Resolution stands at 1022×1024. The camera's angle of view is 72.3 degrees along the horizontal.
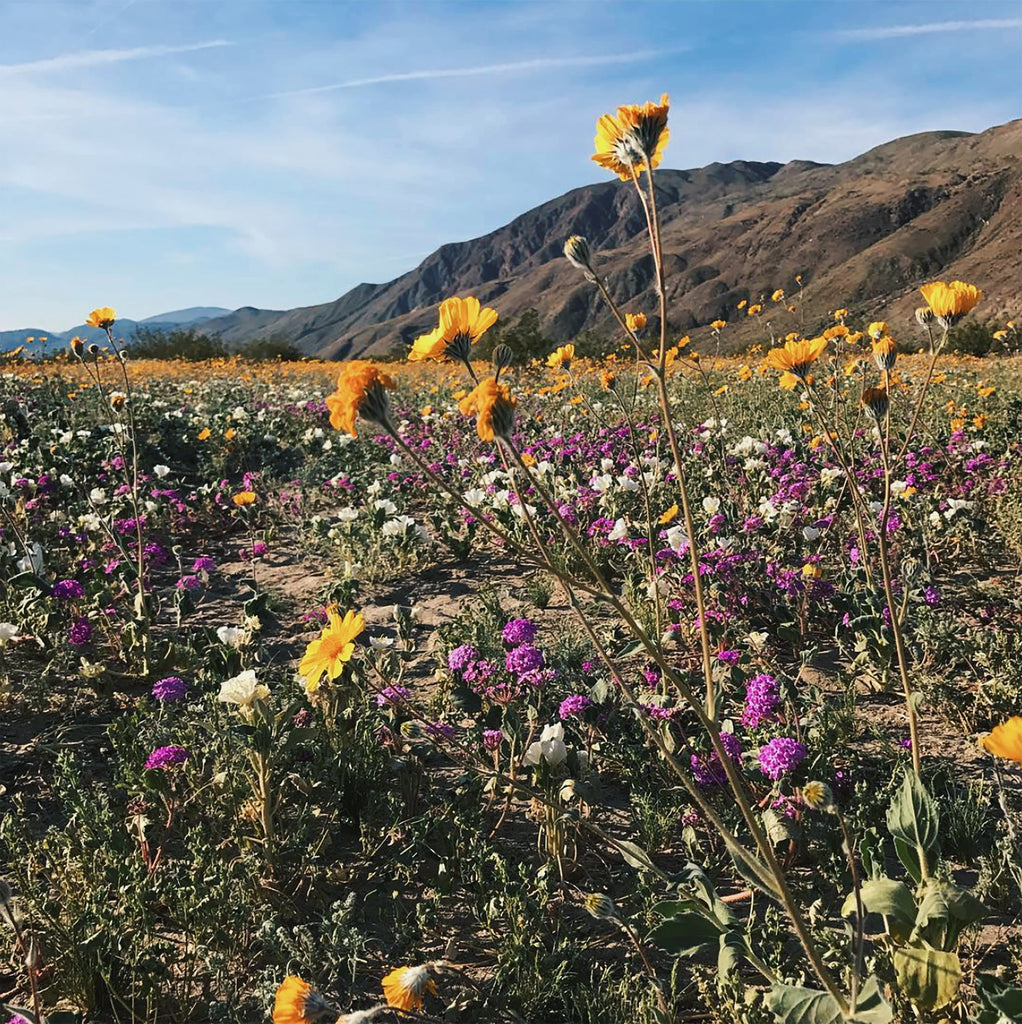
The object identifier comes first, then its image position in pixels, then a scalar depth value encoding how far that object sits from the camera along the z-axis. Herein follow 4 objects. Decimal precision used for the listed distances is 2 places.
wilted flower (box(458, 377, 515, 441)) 1.21
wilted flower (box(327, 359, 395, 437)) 1.27
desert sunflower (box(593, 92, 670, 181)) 1.44
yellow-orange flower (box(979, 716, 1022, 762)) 0.90
